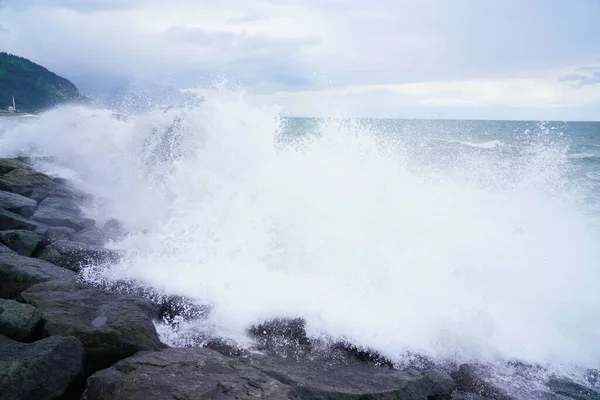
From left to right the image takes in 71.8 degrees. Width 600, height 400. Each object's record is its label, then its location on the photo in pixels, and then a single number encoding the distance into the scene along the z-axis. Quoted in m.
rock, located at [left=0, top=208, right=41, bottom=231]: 6.96
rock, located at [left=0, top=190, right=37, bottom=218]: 7.96
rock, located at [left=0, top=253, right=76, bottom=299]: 4.66
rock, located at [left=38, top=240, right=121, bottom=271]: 5.82
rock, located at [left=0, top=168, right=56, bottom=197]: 9.71
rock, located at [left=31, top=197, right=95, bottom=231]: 8.01
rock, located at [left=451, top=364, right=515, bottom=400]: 4.20
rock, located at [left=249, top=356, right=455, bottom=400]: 3.52
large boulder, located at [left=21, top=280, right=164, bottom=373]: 3.70
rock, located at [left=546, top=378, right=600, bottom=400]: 4.38
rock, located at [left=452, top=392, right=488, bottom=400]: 4.07
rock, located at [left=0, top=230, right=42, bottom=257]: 6.01
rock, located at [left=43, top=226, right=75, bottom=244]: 6.48
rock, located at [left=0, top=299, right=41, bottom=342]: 3.57
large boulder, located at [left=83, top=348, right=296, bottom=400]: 3.01
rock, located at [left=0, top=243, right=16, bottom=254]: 5.26
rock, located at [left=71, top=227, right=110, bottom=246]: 6.96
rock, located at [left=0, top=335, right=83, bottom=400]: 3.00
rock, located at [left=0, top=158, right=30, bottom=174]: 11.21
